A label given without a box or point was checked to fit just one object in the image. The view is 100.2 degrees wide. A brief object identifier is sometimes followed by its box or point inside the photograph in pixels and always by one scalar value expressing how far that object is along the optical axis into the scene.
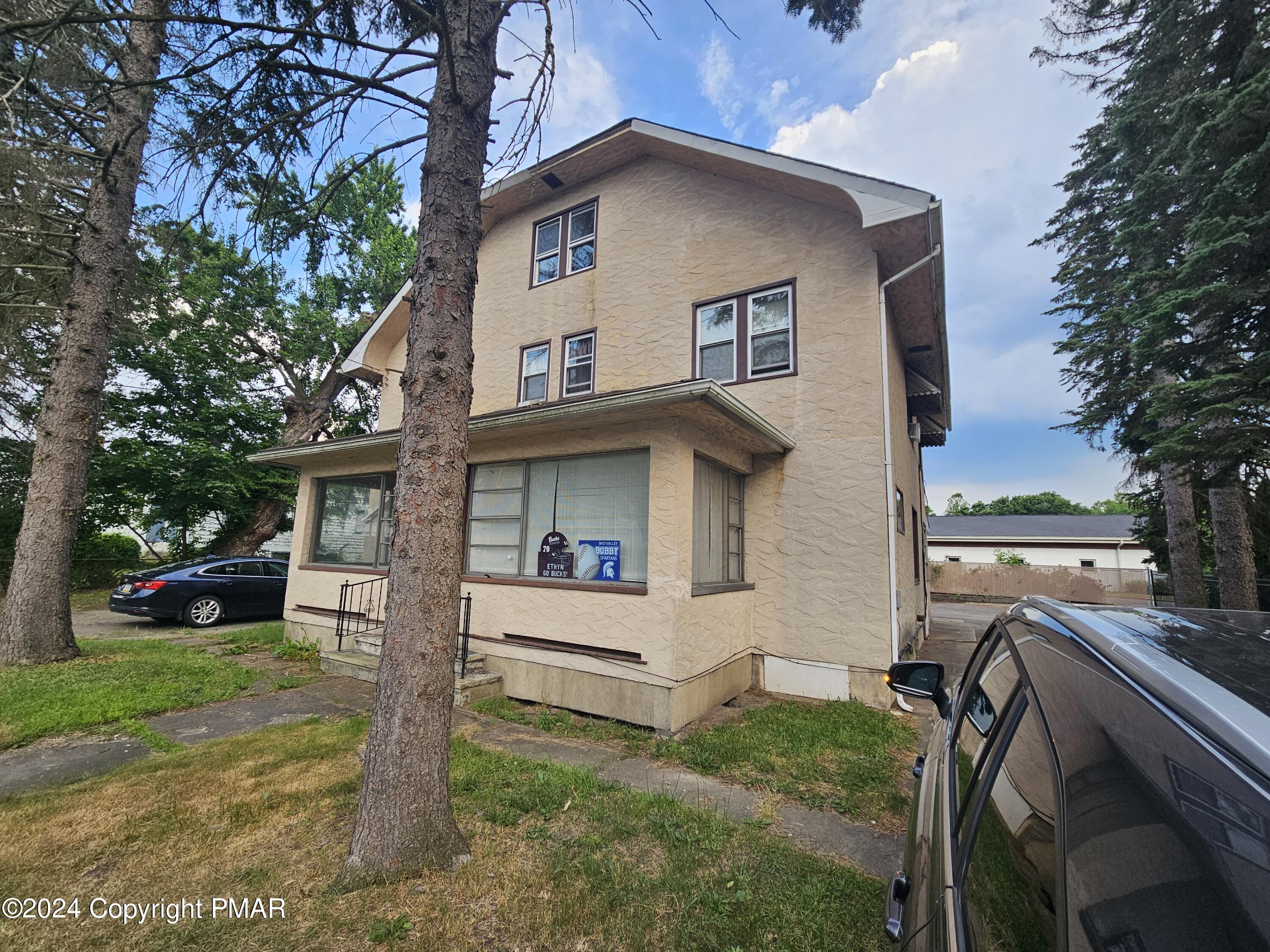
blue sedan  11.05
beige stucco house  5.99
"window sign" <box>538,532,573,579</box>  6.78
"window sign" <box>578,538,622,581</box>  6.42
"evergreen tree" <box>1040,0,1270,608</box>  5.82
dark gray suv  0.61
